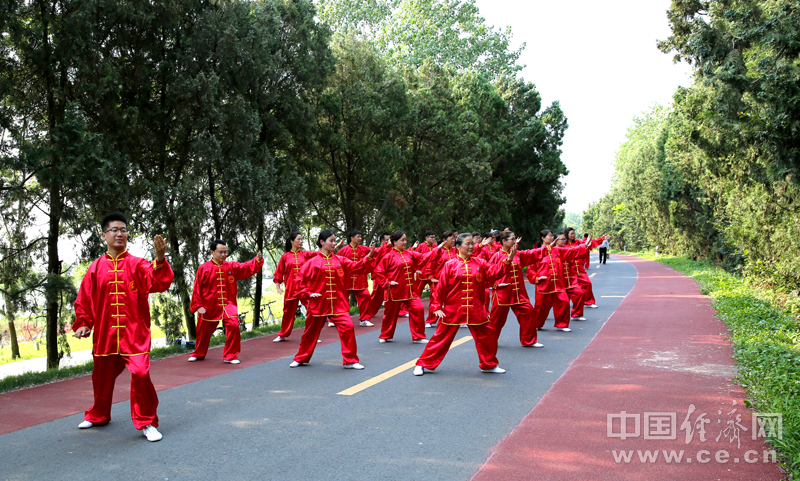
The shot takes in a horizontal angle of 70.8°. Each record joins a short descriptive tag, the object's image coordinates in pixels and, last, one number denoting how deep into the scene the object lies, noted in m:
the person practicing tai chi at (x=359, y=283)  12.79
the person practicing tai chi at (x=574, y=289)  12.05
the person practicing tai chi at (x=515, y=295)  8.72
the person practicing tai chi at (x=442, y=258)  11.07
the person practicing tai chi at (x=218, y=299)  8.62
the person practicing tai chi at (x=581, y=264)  12.74
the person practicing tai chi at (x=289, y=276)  10.88
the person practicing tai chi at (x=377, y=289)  11.31
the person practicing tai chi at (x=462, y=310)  7.27
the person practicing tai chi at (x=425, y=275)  10.77
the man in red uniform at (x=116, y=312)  5.21
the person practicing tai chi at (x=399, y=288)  10.02
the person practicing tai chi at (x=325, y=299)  7.85
